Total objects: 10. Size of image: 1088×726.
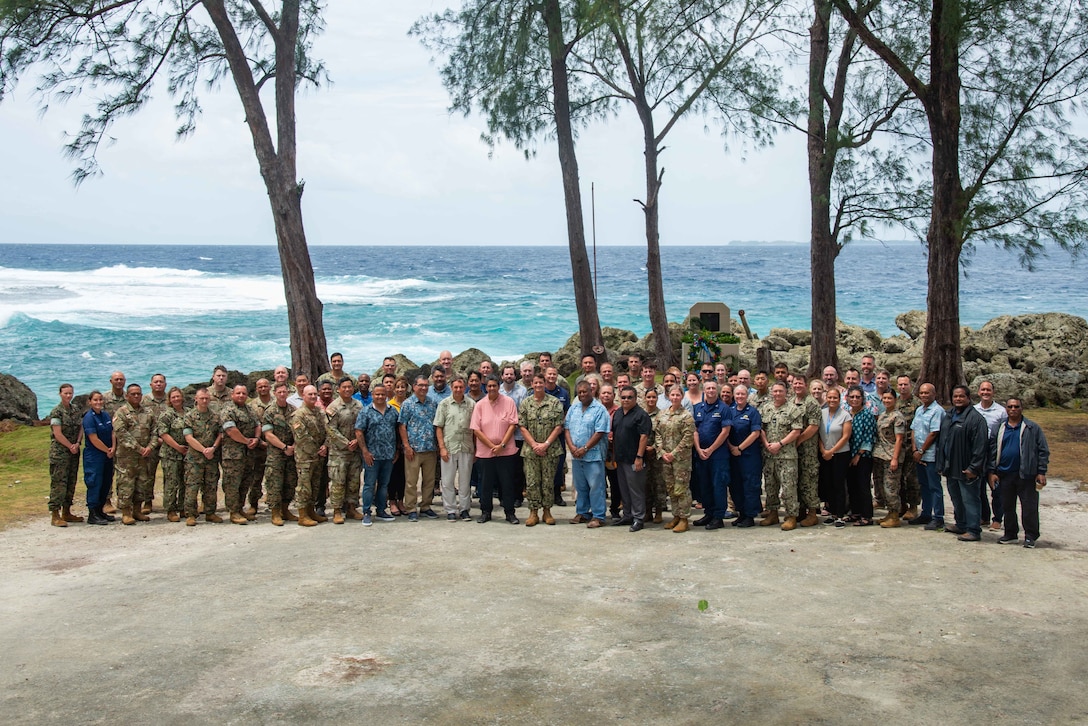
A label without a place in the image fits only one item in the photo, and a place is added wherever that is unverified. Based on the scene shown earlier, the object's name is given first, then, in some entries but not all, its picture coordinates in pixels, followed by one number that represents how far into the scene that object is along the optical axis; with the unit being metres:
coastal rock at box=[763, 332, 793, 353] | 25.08
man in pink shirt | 10.22
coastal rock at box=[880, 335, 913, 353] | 24.02
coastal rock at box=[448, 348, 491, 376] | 20.14
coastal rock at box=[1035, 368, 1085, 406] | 17.33
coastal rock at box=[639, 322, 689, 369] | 22.52
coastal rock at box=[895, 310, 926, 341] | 26.66
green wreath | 19.61
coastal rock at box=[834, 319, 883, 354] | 25.08
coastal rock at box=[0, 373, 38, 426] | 17.17
